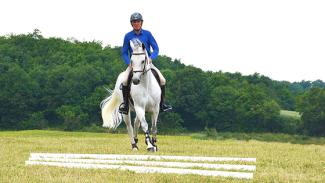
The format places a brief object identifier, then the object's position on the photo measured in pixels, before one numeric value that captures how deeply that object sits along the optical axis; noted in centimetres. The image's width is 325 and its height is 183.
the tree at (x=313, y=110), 10269
